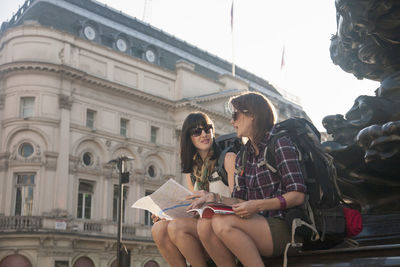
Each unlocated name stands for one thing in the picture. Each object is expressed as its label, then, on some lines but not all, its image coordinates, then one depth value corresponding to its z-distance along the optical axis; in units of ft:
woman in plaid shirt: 8.45
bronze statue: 10.94
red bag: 9.09
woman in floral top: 9.50
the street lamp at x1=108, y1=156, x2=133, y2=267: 53.16
